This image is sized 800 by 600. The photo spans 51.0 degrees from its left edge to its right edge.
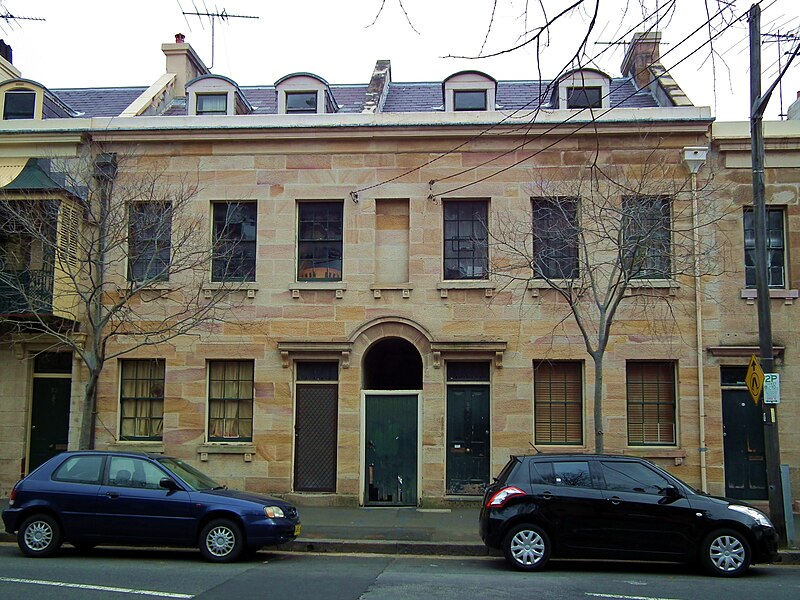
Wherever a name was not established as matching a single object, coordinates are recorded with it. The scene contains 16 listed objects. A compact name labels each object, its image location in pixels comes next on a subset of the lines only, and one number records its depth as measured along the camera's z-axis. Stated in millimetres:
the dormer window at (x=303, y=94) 19172
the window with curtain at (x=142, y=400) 18000
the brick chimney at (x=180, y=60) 22844
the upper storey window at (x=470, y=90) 18703
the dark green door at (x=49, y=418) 18188
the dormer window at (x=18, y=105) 19719
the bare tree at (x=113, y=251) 16125
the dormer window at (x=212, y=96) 19406
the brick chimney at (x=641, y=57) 19922
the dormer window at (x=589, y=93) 18172
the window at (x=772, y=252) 17328
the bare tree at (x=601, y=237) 16281
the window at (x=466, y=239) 17812
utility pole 12883
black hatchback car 10984
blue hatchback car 11578
